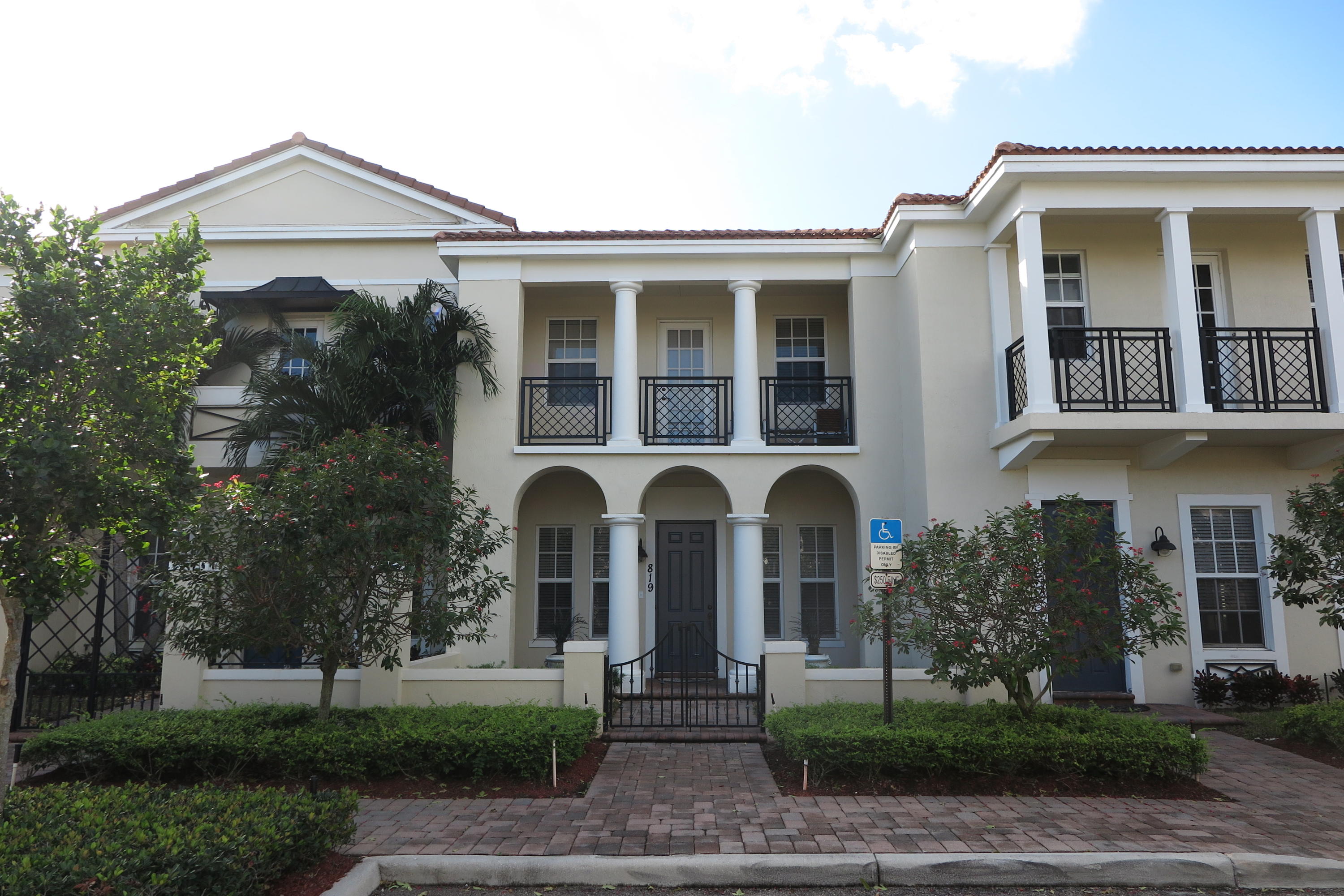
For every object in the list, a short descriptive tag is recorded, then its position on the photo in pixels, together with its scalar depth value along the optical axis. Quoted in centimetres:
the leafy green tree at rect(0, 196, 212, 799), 519
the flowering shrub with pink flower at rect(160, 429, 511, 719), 805
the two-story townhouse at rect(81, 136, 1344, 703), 1091
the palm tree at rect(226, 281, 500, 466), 1162
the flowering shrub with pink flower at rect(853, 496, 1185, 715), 783
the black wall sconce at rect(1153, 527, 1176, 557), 1129
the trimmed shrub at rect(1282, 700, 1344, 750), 869
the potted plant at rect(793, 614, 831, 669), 1353
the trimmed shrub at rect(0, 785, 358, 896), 419
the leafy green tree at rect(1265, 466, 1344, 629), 900
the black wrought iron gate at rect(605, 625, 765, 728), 994
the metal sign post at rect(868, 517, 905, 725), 834
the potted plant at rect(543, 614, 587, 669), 1356
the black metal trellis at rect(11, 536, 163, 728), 1022
